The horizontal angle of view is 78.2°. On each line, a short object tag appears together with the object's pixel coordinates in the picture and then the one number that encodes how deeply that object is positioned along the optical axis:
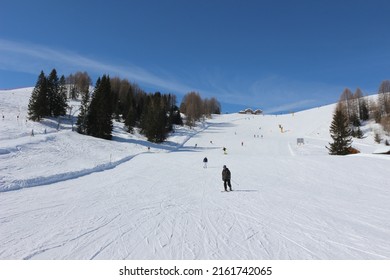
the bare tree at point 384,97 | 80.62
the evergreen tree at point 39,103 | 45.97
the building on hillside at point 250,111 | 174.31
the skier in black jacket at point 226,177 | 14.96
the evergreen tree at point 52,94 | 51.91
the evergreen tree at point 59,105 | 53.47
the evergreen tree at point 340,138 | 39.25
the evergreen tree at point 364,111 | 82.06
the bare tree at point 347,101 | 85.07
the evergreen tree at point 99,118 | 44.88
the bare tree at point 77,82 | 102.24
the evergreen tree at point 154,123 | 52.81
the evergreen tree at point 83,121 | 45.30
